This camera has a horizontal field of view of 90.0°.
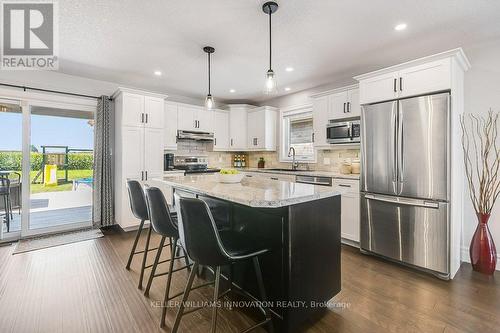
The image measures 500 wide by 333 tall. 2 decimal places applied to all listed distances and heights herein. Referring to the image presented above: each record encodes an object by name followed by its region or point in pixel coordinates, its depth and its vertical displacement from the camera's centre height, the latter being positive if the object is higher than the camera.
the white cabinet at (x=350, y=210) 3.48 -0.63
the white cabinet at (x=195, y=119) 5.20 +1.02
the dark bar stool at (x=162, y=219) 2.03 -0.45
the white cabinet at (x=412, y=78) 2.66 +1.03
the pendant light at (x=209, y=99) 3.06 +0.82
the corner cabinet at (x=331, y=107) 3.90 +0.97
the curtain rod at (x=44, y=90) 3.71 +1.21
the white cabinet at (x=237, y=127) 5.92 +0.92
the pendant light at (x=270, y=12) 2.27 +1.46
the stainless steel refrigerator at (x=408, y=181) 2.67 -0.18
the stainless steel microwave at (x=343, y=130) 3.83 +0.56
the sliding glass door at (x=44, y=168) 3.85 -0.03
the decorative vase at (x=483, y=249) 2.76 -0.94
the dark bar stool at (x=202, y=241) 1.55 -0.48
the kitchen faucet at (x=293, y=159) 5.24 +0.13
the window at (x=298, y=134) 5.15 +0.69
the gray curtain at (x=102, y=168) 4.42 -0.03
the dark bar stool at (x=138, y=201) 2.62 -0.37
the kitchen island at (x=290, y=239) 1.79 -0.57
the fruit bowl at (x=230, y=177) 2.58 -0.12
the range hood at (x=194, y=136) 5.15 +0.66
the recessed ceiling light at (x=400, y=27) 2.61 +1.48
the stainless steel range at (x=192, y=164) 5.24 +0.04
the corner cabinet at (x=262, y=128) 5.53 +0.86
